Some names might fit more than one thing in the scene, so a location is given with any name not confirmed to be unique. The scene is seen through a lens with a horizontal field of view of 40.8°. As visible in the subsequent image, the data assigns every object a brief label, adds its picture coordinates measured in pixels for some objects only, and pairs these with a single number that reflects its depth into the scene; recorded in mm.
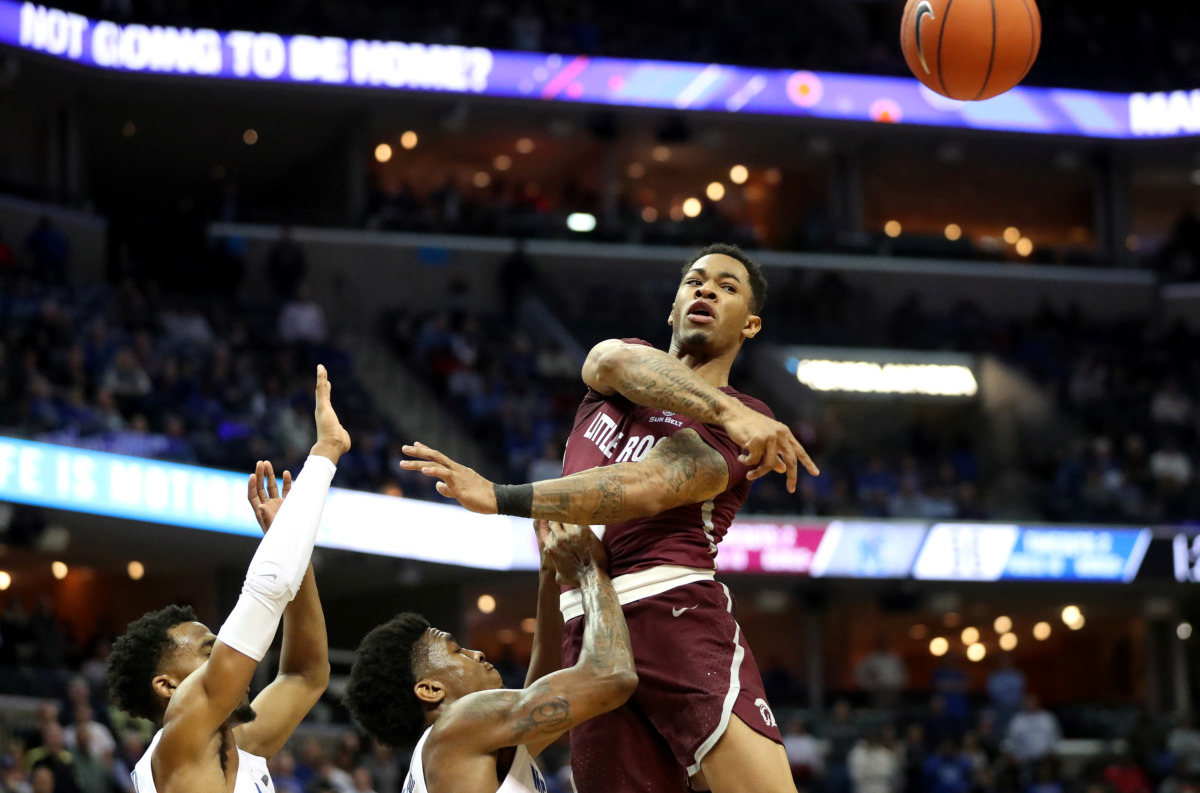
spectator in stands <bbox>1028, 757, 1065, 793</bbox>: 16500
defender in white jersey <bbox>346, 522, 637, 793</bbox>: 4391
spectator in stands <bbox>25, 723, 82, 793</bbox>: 10945
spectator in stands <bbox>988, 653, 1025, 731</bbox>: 19594
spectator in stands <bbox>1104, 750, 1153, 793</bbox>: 17250
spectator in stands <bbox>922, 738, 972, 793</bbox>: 16250
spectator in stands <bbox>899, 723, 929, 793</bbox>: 16406
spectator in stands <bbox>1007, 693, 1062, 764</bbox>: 17719
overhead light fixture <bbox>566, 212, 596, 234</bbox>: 26562
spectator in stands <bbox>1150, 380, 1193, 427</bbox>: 23625
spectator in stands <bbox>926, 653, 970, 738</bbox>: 18266
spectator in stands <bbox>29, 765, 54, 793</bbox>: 10750
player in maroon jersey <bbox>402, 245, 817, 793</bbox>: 4488
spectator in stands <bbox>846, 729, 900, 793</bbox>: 16141
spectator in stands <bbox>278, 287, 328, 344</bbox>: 20812
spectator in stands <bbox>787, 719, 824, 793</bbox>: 16391
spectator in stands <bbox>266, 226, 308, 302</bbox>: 22734
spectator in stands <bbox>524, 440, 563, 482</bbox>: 18422
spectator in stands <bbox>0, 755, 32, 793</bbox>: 10883
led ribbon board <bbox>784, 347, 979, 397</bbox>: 25234
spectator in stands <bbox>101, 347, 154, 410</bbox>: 16562
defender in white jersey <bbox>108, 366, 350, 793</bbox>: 4121
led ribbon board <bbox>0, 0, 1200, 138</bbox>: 23250
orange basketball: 7645
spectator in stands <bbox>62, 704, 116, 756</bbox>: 11633
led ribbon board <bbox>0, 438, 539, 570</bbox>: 14758
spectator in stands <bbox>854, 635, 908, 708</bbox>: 19922
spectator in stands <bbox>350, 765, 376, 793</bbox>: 12578
